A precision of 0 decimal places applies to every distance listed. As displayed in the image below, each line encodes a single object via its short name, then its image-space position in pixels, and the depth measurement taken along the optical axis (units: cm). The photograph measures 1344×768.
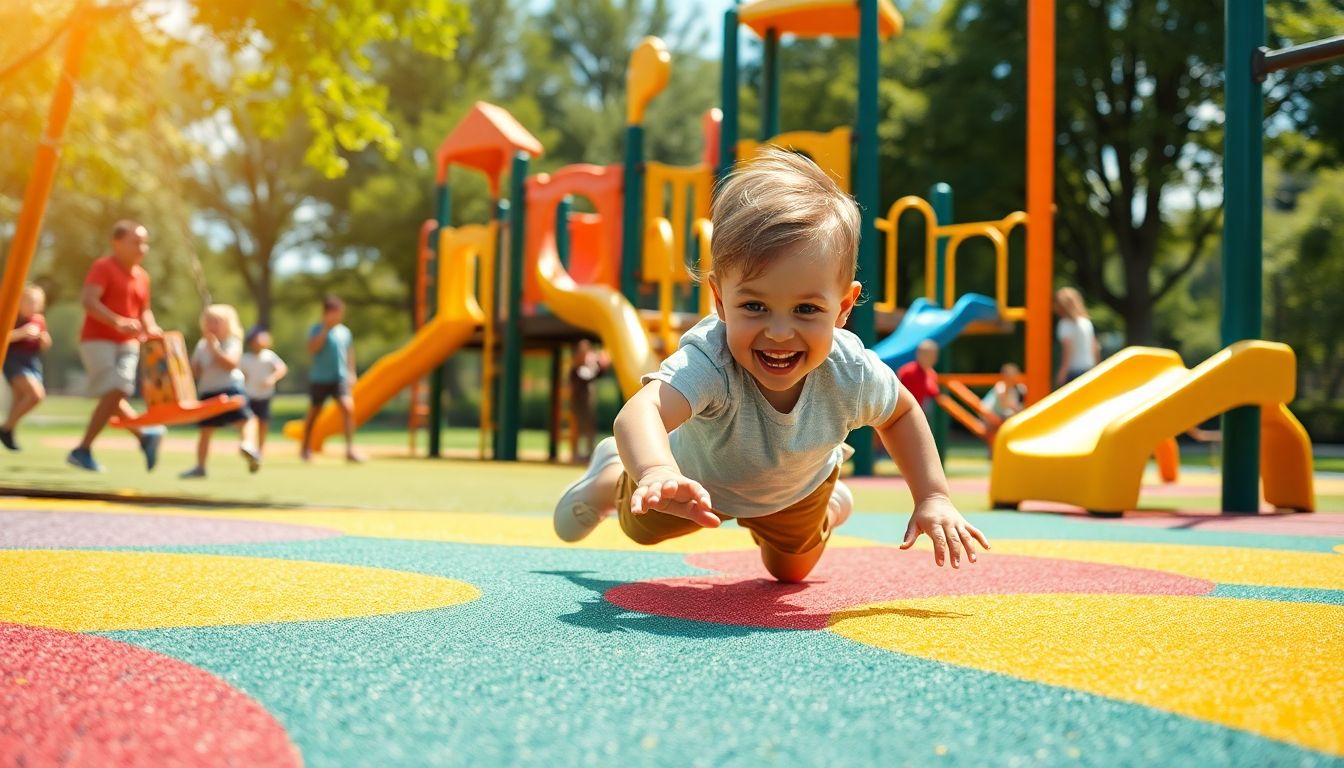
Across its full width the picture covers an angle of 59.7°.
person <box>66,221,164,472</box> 728
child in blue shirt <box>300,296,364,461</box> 1143
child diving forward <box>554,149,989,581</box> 244
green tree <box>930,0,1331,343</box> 2281
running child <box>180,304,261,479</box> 780
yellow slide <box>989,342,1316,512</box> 643
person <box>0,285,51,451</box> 898
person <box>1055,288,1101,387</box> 1109
